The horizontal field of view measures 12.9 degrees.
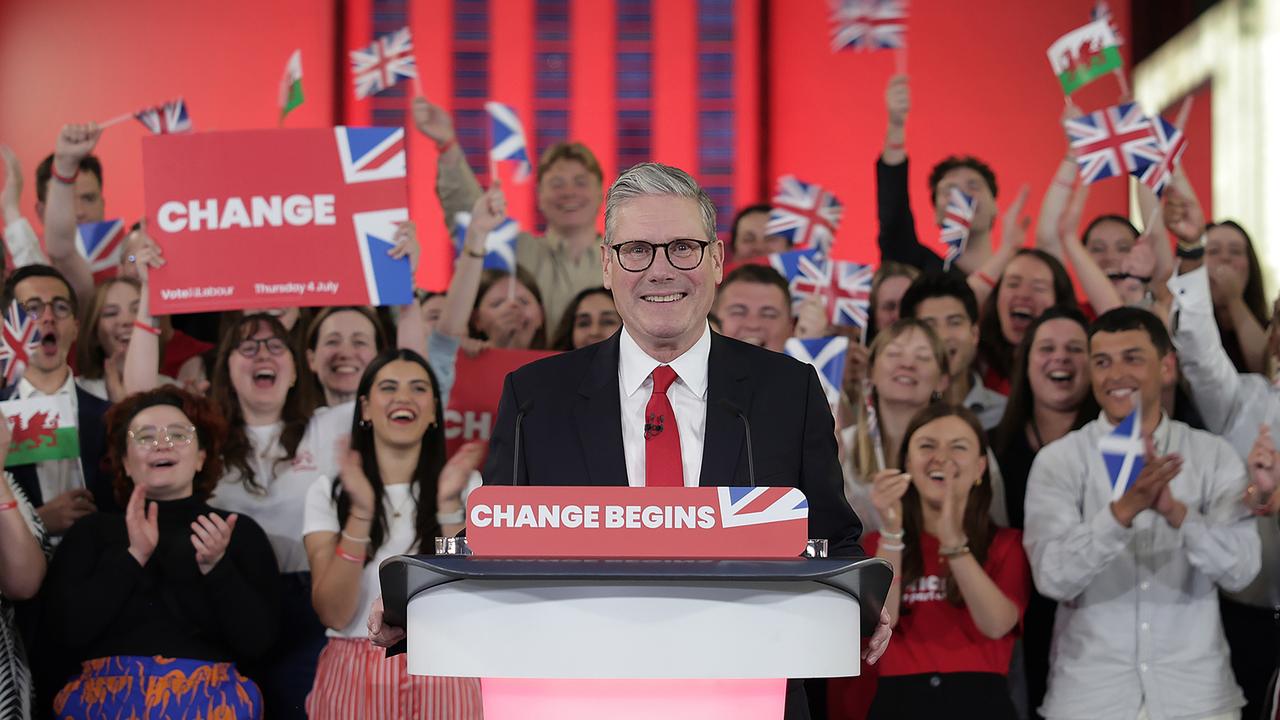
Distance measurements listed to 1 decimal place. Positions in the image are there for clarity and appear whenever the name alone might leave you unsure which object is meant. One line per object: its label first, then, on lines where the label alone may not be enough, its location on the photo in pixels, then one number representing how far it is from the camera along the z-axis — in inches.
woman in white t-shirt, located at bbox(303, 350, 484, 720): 307.5
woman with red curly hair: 303.5
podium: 240.8
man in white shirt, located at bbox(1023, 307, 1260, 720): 306.8
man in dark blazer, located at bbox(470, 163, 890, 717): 258.1
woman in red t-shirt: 308.0
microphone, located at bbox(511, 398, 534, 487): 257.1
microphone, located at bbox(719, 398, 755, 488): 256.0
